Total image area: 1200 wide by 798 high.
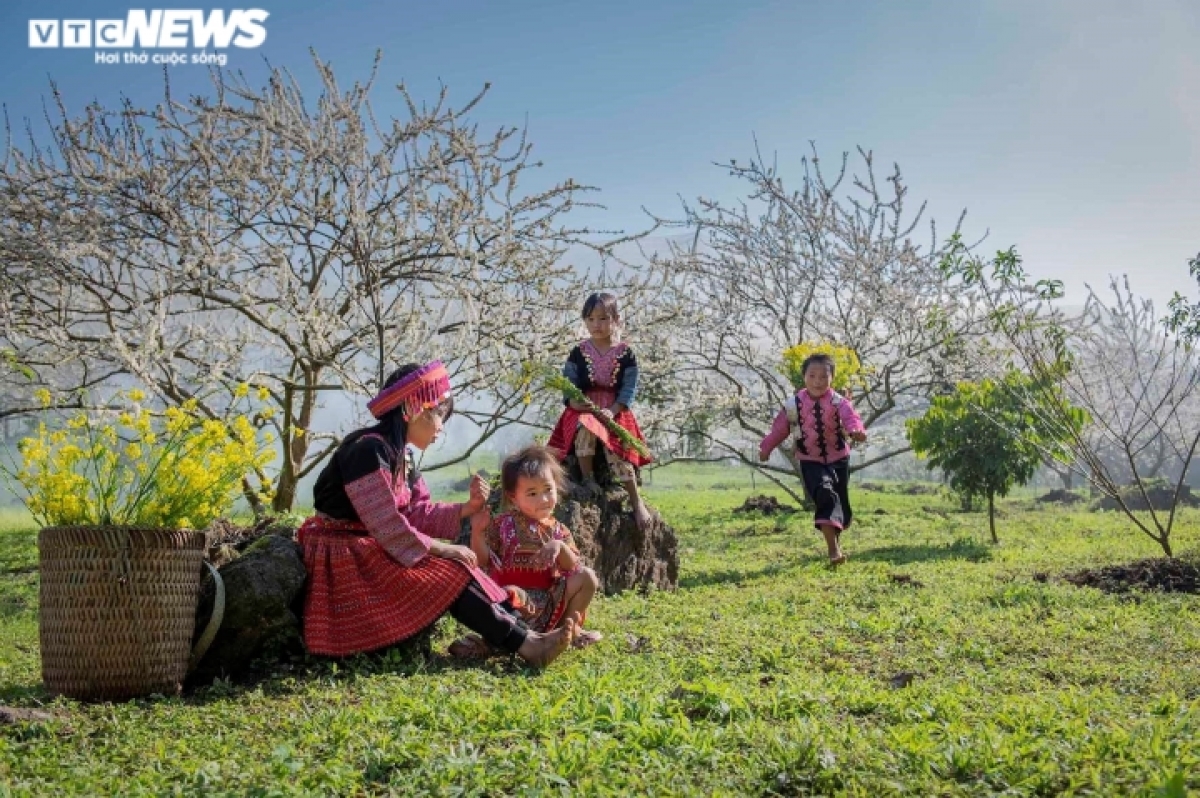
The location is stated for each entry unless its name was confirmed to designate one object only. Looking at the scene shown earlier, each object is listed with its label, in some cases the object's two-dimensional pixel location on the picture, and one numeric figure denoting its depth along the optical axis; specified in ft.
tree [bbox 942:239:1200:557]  26.99
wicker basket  13.20
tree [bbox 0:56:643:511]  29.73
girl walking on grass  27.04
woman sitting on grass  14.58
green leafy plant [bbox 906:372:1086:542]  32.83
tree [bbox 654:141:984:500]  49.37
